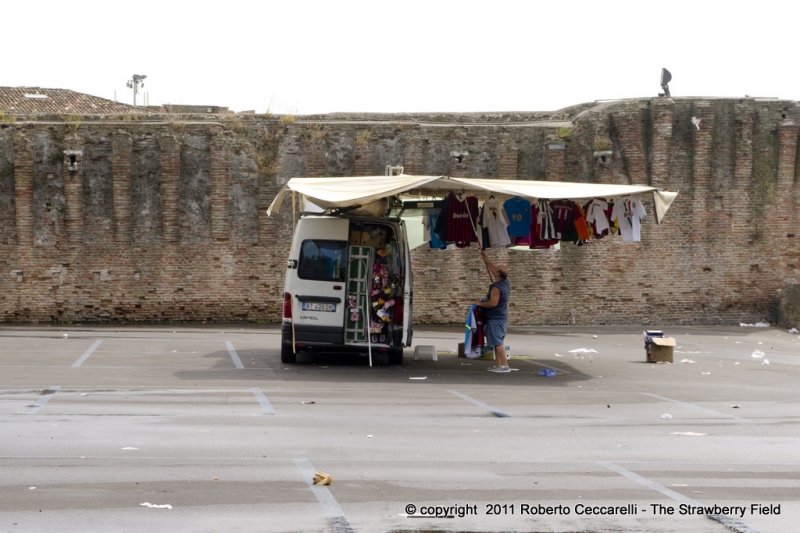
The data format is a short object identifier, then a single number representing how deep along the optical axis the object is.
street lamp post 69.56
